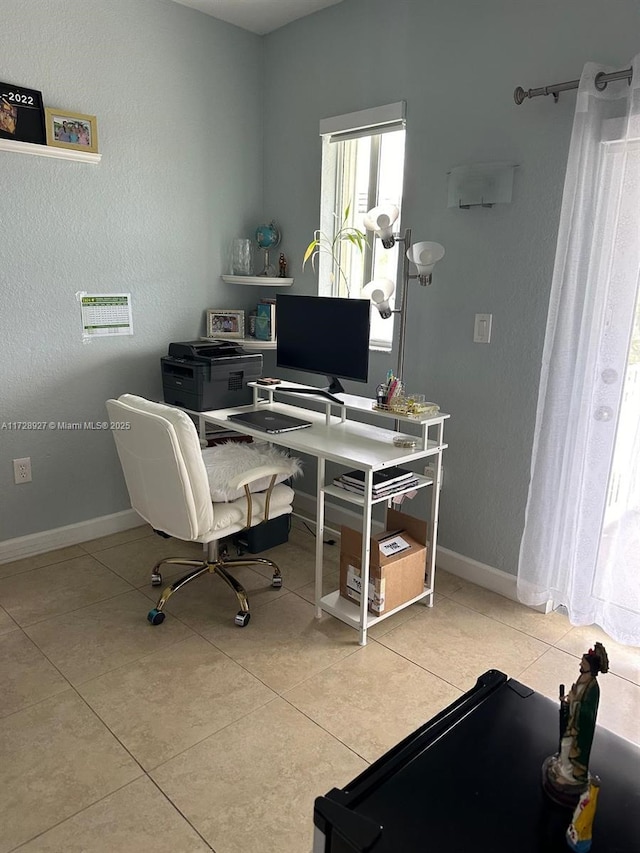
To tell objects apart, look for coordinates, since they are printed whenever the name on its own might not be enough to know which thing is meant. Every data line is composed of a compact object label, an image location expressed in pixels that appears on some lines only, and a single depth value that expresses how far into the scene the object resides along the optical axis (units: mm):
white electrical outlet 2979
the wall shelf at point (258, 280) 3447
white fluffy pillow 2518
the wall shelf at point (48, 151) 2652
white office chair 2213
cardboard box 2459
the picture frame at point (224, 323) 3504
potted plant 3340
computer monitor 2652
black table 1041
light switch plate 2682
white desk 2342
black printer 3047
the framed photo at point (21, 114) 2643
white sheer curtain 2160
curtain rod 2084
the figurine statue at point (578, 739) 1112
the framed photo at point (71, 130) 2768
